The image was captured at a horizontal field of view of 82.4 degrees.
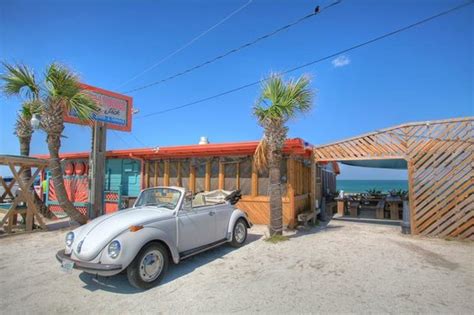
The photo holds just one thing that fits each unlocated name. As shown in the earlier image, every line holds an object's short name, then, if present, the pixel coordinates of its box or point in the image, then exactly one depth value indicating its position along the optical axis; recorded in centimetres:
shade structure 1195
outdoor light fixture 844
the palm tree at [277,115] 715
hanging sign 1014
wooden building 919
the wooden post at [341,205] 1320
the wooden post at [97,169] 979
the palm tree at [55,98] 793
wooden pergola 745
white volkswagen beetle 392
